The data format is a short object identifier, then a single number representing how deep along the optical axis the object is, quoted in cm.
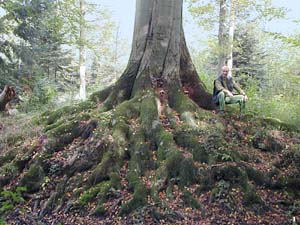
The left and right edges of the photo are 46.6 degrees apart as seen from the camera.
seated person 699
